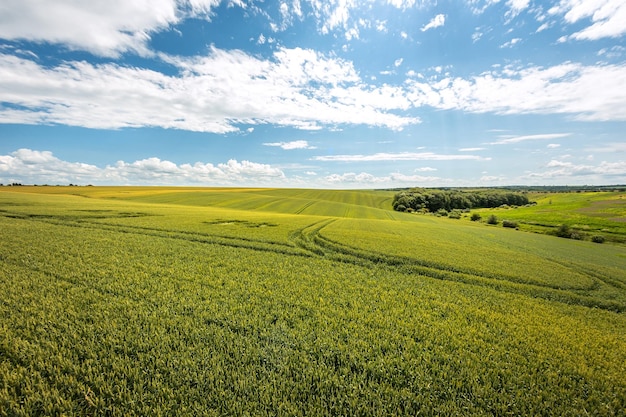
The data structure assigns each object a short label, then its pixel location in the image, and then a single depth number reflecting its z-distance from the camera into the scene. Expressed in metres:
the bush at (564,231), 58.91
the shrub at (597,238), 53.16
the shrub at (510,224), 71.44
